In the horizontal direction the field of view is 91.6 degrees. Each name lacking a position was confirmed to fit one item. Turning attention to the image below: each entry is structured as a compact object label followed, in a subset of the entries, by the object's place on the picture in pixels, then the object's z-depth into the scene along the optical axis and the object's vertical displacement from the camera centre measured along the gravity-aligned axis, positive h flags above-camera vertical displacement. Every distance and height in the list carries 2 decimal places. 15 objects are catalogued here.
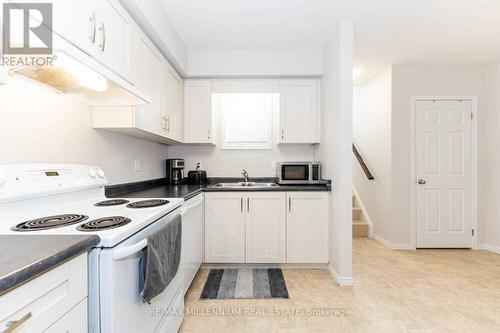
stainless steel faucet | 3.20 -0.10
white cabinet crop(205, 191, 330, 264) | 2.61 -0.65
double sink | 3.10 -0.23
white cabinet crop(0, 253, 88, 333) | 0.57 -0.37
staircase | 3.84 -0.98
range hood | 1.02 +0.45
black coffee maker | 3.06 -0.05
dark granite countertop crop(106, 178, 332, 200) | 1.97 -0.23
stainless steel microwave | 2.87 -0.07
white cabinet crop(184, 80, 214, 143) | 2.99 +0.72
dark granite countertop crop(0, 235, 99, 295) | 0.56 -0.24
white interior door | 3.30 -0.08
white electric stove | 0.88 -0.25
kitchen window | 3.31 +0.65
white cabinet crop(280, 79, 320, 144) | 2.93 +0.67
